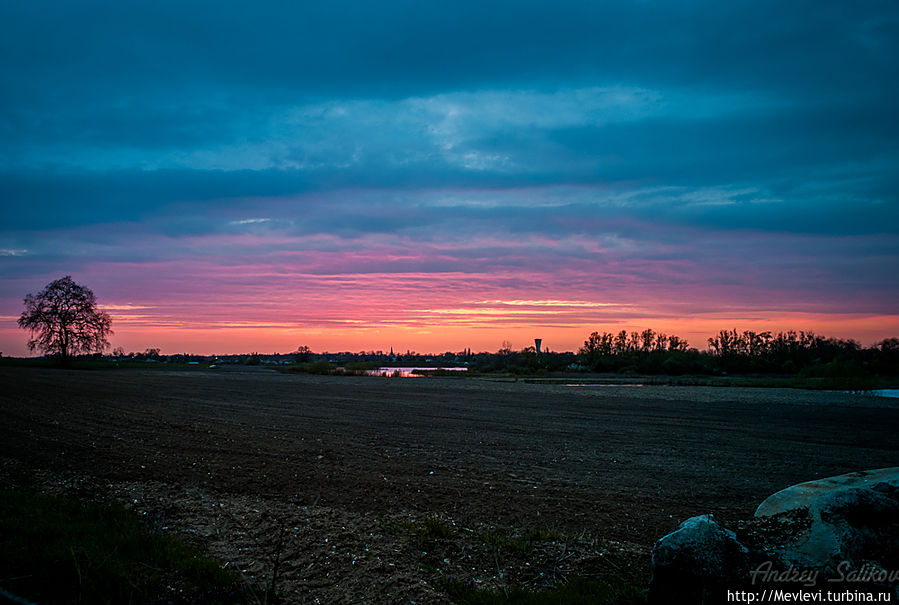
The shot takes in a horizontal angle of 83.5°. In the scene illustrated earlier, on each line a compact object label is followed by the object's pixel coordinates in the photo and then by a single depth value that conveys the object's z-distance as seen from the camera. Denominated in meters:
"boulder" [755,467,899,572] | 4.73
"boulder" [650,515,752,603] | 4.66
